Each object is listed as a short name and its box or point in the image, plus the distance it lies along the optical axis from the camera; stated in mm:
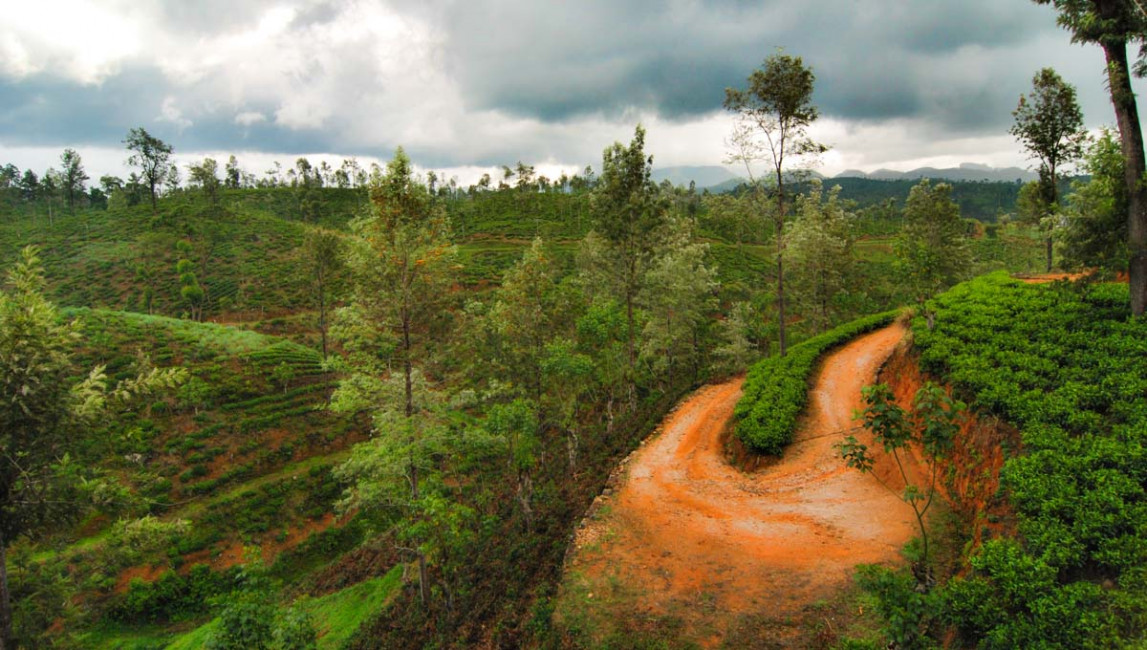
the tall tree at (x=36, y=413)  8469
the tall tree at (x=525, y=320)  19516
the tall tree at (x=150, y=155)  71562
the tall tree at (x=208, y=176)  80562
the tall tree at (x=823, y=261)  28562
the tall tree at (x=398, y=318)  13805
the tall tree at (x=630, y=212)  22438
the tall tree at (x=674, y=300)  24672
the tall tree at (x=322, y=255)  36562
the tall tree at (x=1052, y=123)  23172
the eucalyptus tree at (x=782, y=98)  19406
